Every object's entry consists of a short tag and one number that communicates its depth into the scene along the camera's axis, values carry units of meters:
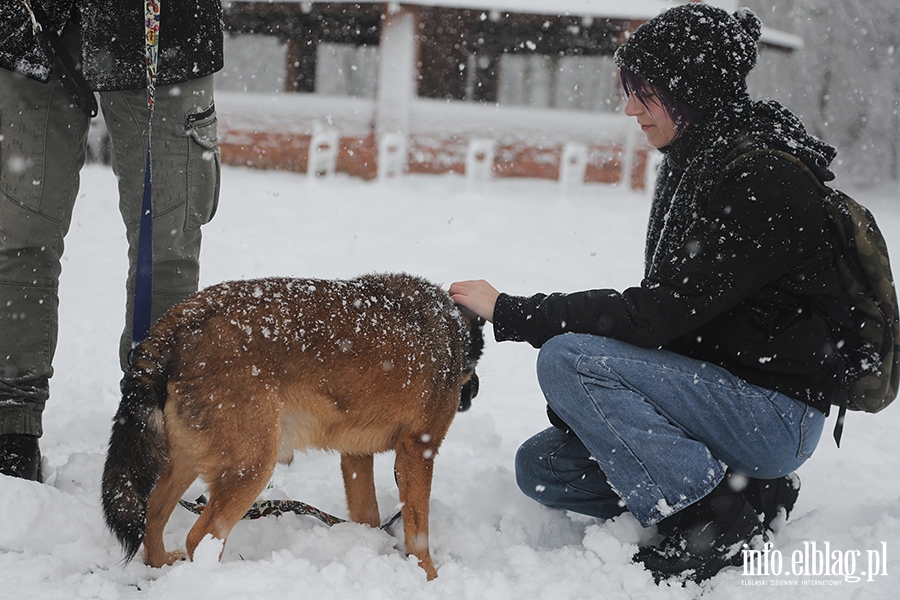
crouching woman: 2.48
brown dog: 2.36
